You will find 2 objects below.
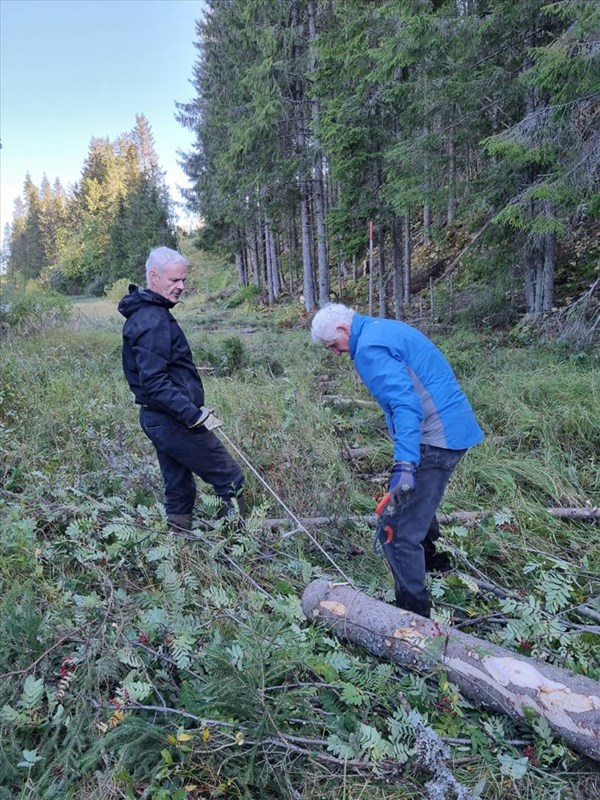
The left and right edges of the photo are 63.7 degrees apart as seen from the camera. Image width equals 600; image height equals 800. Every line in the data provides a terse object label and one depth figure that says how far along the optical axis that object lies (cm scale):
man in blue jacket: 246
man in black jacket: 307
